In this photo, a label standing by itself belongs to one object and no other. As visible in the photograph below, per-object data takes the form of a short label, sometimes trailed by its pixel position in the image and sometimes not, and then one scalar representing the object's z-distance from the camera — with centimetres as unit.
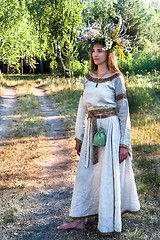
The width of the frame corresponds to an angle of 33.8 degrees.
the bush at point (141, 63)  1797
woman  283
